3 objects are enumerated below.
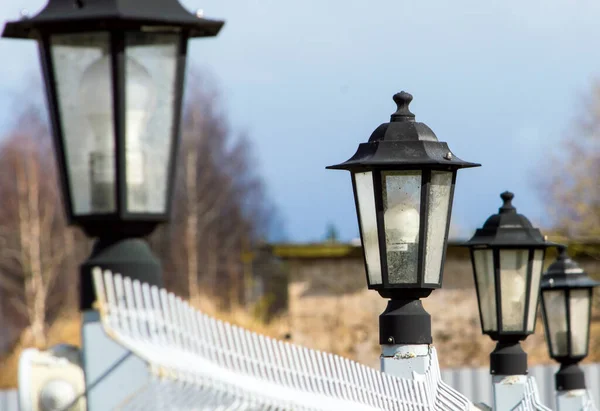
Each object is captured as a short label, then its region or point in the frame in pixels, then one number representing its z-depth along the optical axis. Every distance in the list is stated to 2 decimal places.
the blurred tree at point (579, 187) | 48.42
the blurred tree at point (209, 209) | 76.25
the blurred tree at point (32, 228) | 73.44
